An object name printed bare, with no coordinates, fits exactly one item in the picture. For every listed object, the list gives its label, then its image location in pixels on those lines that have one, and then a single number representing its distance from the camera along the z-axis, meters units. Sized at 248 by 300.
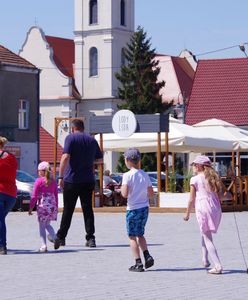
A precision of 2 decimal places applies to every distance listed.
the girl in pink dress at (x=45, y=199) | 16.42
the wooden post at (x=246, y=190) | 30.86
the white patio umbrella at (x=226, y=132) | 31.97
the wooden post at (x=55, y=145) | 30.89
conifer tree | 88.38
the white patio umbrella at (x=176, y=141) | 30.23
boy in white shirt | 13.27
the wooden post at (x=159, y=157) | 29.09
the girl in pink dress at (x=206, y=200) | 13.10
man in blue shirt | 16.45
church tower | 98.06
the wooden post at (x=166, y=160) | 29.67
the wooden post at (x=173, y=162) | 33.71
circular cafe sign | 29.22
